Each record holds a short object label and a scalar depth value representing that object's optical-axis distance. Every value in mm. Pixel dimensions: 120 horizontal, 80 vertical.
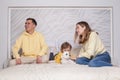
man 3058
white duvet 1728
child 3041
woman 2557
